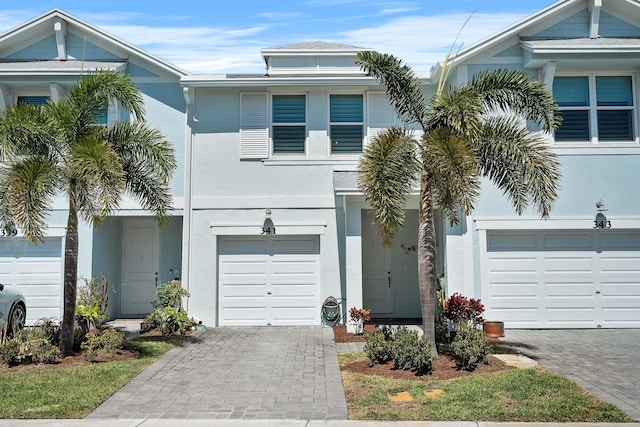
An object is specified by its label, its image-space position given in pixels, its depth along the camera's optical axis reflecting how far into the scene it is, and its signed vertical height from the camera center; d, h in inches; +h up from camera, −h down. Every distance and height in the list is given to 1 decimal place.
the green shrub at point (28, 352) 377.7 -57.5
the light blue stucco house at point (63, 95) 572.7 +168.6
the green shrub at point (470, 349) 354.9 -52.9
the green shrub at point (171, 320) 496.1 -48.9
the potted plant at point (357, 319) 505.7 -49.0
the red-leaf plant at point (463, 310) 466.0 -38.0
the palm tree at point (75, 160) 363.9 +70.3
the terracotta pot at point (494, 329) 495.2 -56.5
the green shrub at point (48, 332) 408.2 -48.8
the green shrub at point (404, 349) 353.4 -52.6
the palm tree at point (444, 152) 363.9 +69.9
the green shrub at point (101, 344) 399.2 -56.1
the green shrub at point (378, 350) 370.9 -55.3
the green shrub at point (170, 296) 529.0 -29.7
